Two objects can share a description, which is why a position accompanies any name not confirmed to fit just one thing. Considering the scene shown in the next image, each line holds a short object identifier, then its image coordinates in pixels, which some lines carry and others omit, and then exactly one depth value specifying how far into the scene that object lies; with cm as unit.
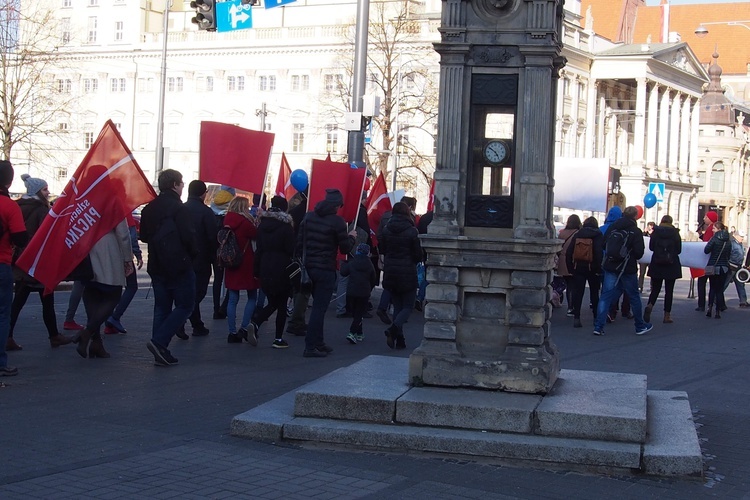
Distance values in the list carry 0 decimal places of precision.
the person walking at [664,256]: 1833
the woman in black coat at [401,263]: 1364
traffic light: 2056
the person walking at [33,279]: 1213
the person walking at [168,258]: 1120
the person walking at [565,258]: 1839
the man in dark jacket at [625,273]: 1641
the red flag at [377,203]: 1844
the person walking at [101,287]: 1157
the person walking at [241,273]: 1347
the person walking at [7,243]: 984
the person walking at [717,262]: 1997
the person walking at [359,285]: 1384
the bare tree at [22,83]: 3753
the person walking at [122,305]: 1366
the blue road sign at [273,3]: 1911
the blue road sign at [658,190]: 3953
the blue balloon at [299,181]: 1645
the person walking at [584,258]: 1727
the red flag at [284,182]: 1922
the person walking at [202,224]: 1327
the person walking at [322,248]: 1215
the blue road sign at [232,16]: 2089
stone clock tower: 861
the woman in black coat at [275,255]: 1267
